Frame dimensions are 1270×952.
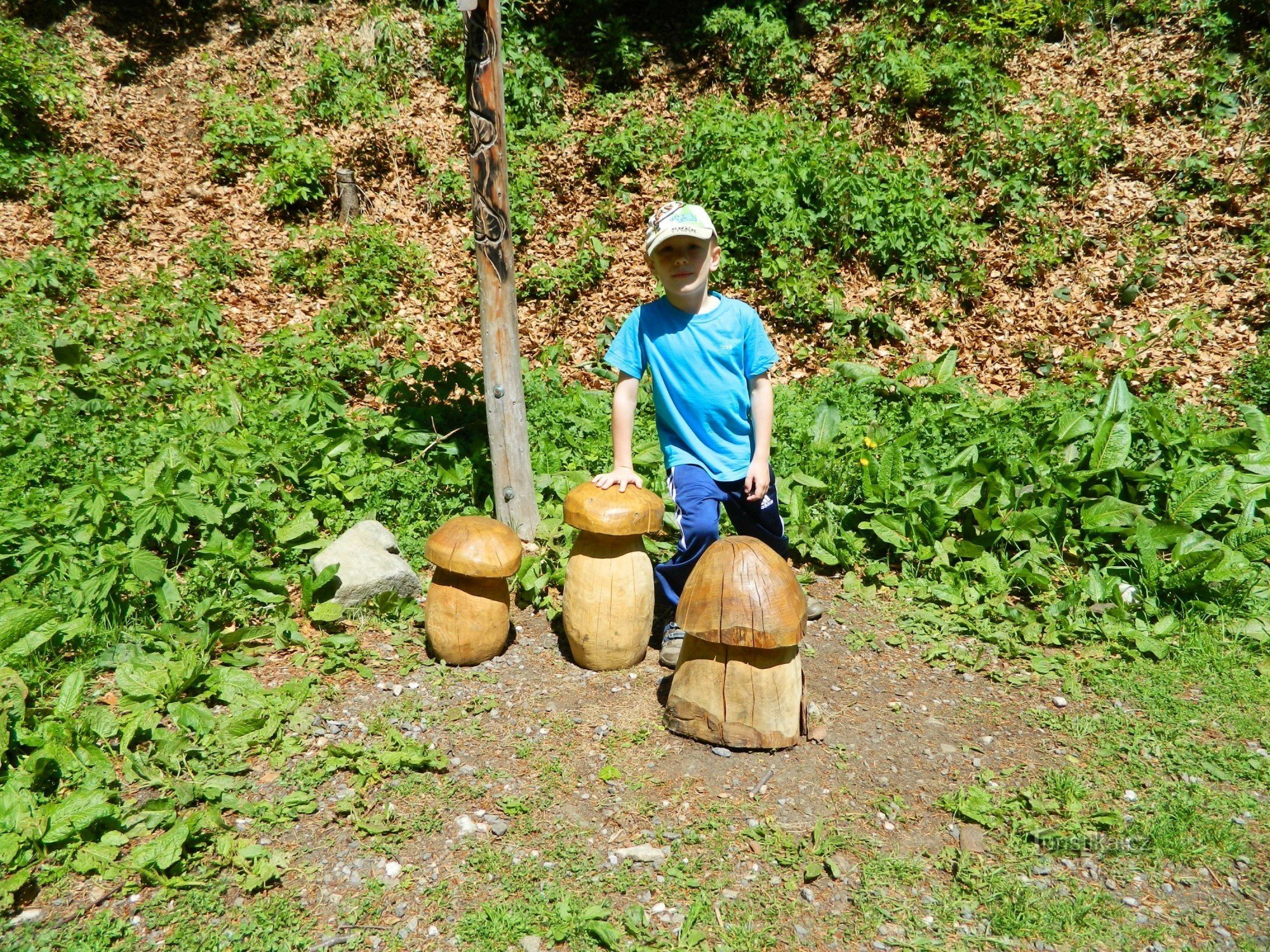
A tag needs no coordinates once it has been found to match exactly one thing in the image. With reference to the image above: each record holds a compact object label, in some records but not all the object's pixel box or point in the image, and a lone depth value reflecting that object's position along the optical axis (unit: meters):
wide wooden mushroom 3.07
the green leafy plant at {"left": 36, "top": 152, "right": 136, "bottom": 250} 7.62
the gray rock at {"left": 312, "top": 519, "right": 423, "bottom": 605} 4.11
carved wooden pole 3.88
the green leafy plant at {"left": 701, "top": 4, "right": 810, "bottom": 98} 9.42
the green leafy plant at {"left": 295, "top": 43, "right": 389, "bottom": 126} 8.98
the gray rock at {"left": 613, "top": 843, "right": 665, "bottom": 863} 2.85
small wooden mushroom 3.61
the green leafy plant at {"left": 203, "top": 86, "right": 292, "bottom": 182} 8.60
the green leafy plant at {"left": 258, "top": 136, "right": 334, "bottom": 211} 8.14
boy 3.59
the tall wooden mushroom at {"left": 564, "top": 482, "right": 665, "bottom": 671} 3.55
